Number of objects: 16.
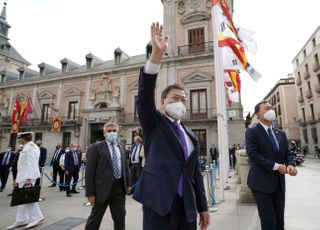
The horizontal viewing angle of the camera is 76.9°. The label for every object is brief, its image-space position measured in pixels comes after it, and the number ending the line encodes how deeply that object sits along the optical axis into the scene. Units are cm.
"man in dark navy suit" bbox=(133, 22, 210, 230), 146
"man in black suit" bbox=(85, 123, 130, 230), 278
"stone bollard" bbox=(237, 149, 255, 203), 491
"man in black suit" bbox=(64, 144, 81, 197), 710
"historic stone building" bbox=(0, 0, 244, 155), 1706
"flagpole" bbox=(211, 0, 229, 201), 576
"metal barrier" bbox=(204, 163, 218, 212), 451
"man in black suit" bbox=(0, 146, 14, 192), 780
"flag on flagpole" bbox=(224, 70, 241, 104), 765
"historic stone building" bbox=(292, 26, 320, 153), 2792
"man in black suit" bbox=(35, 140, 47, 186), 674
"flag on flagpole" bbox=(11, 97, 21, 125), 1929
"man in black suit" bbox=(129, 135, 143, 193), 690
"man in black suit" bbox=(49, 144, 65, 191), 833
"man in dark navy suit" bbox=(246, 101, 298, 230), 245
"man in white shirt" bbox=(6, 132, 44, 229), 383
